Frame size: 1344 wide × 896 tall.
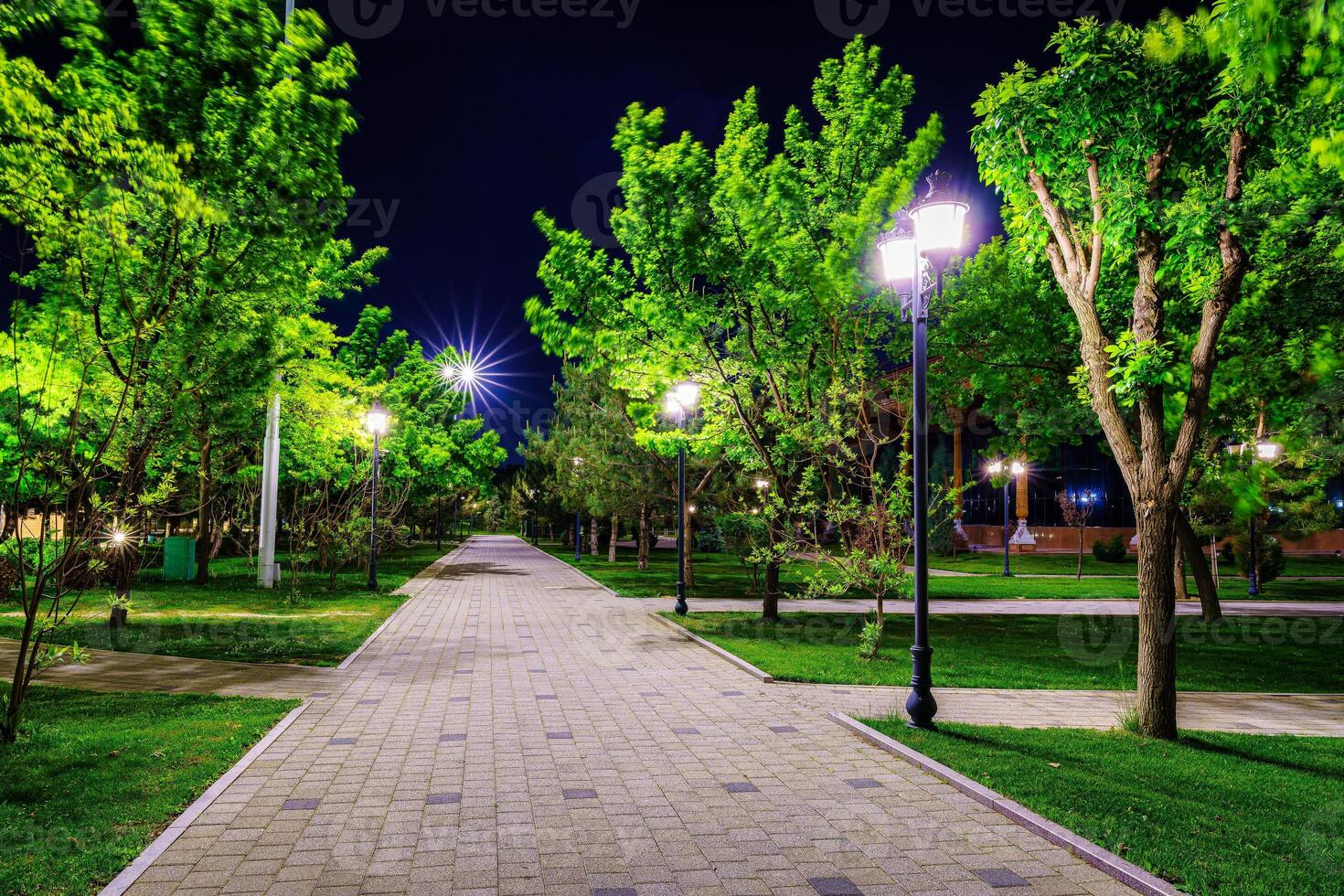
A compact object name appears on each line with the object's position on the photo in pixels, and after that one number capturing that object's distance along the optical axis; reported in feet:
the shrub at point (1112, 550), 136.46
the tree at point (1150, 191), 22.98
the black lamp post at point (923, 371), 25.23
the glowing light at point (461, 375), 118.21
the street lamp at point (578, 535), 128.77
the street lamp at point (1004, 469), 60.18
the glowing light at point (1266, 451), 59.04
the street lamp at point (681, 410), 46.26
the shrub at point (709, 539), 148.70
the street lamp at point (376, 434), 66.74
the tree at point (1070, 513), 119.39
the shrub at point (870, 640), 37.58
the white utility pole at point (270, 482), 64.80
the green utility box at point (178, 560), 77.46
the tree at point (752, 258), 41.75
